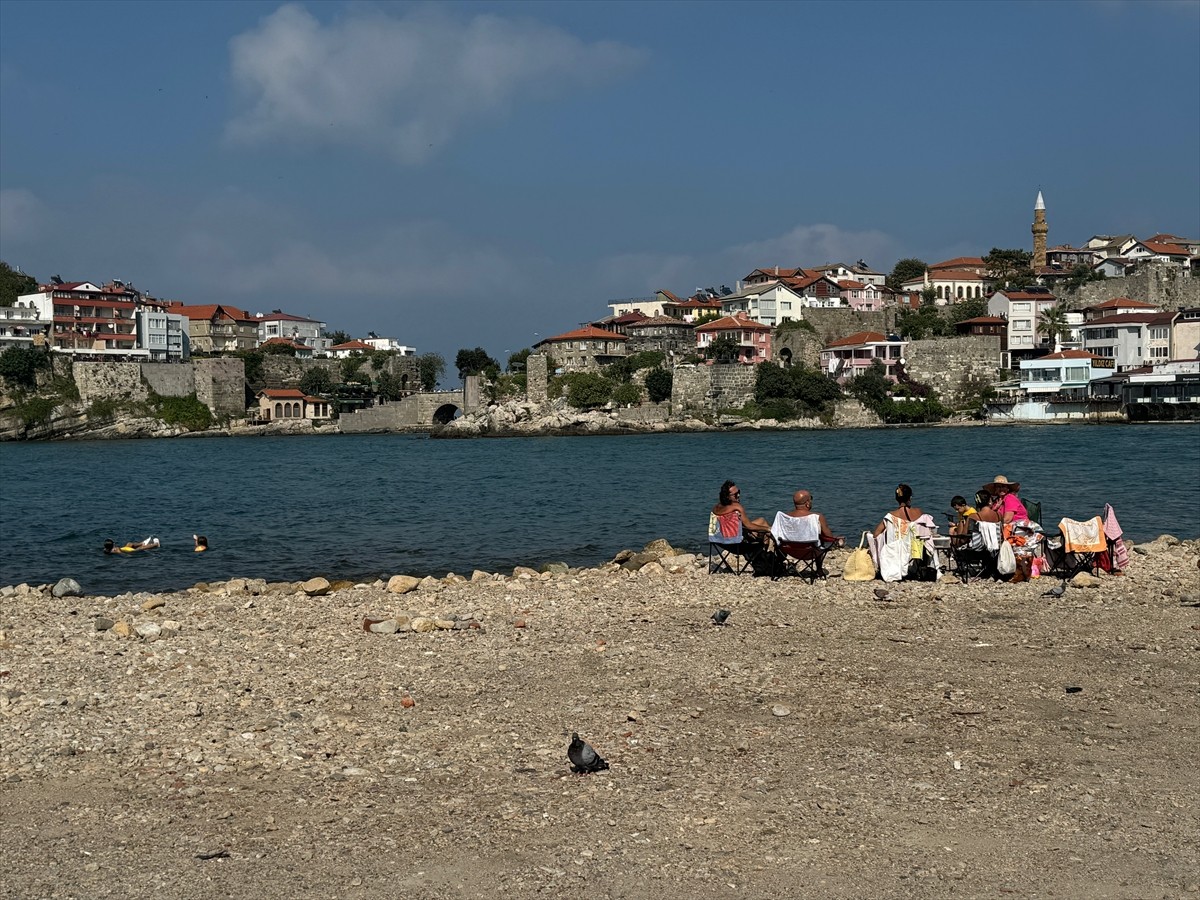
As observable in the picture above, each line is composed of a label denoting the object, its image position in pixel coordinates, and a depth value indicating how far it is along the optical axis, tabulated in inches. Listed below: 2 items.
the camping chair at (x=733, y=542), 492.1
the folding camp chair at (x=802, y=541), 469.7
